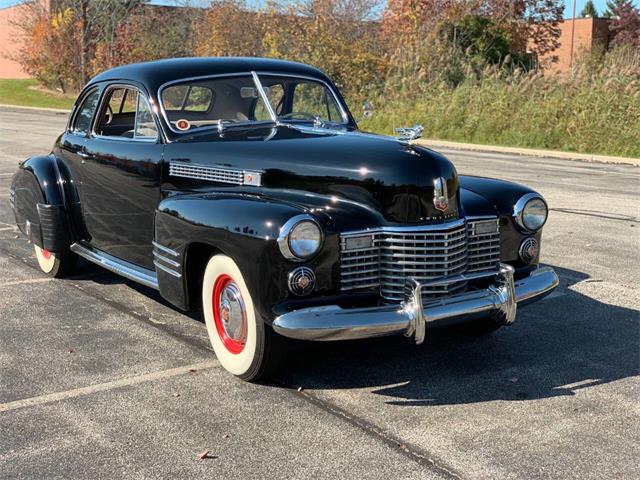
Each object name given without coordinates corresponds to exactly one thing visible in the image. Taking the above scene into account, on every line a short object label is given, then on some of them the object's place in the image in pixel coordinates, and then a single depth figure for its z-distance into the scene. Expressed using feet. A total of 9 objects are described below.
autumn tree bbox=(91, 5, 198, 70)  125.70
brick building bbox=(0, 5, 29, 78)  167.84
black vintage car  13.51
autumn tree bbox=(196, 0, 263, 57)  112.57
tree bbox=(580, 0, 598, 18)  231.50
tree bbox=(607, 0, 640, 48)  138.10
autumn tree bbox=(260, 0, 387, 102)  87.51
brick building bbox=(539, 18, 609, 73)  146.51
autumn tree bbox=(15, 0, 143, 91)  133.90
